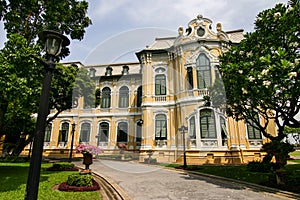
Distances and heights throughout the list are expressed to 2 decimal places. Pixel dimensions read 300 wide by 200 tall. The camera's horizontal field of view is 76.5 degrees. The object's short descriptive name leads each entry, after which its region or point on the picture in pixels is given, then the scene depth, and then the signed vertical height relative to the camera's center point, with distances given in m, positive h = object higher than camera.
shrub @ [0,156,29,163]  16.28 -1.60
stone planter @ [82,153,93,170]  8.10 -0.73
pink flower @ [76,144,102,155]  7.90 -0.35
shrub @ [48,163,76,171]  11.83 -1.63
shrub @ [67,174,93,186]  7.07 -1.46
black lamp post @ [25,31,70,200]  2.83 +0.49
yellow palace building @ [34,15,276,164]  16.08 +2.88
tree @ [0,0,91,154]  6.84 +5.06
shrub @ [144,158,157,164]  16.33 -1.67
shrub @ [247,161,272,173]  11.53 -1.56
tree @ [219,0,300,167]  6.87 +2.85
